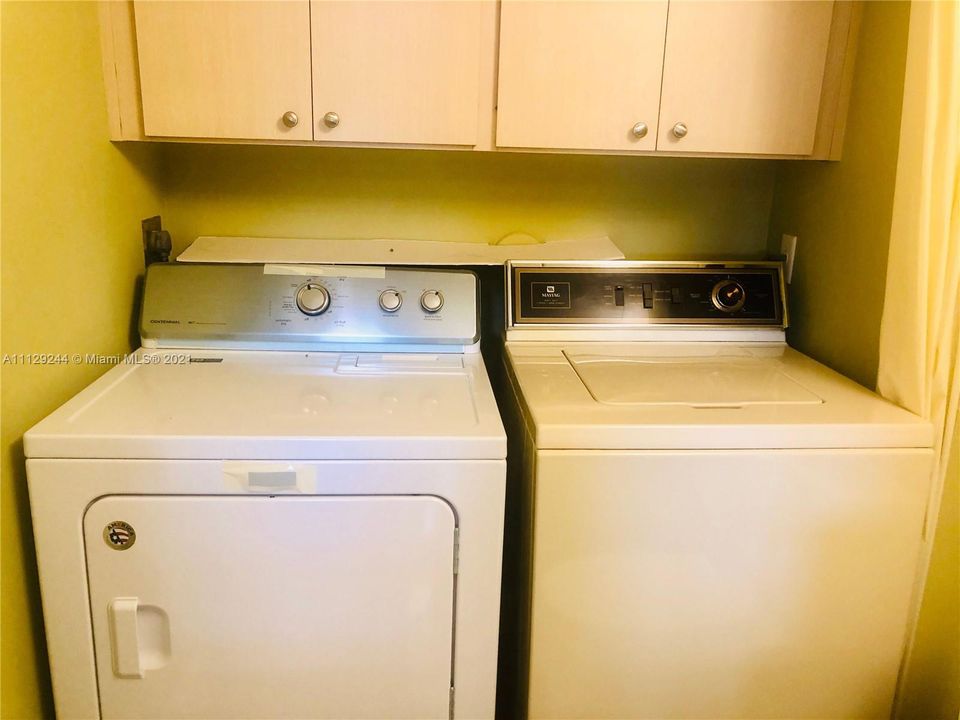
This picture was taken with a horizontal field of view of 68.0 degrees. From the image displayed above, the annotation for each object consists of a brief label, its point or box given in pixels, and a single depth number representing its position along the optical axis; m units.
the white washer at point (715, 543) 1.23
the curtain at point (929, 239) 1.20
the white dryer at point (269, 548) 1.15
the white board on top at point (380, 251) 1.75
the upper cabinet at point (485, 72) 1.46
